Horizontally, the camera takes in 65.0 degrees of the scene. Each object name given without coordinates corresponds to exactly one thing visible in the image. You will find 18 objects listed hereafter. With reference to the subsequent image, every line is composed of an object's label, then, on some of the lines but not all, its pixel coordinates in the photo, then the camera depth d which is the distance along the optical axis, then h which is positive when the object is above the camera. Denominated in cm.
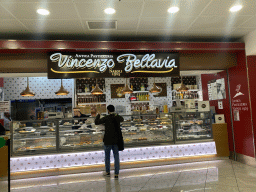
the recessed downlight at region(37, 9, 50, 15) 381 +198
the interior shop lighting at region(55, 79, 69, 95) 604 +66
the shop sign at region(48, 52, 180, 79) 493 +120
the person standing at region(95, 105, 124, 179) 481 -53
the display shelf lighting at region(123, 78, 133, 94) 648 +70
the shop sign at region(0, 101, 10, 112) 691 +34
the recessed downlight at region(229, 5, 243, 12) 393 +198
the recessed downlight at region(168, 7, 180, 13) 392 +198
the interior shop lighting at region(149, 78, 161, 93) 685 +74
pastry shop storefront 507 -56
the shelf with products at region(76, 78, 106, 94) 944 +137
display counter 525 -84
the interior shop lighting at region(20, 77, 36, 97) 600 +66
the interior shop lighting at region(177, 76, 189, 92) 737 +79
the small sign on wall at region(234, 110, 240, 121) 597 -23
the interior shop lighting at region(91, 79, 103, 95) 655 +71
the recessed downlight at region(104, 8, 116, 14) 388 +199
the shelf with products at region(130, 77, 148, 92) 969 +133
